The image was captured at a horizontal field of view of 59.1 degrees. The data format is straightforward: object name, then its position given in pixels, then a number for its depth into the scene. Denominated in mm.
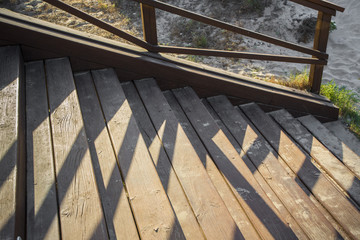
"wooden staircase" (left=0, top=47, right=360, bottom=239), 1525
